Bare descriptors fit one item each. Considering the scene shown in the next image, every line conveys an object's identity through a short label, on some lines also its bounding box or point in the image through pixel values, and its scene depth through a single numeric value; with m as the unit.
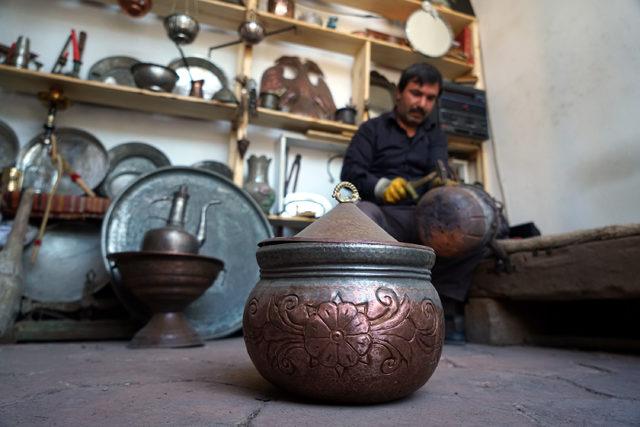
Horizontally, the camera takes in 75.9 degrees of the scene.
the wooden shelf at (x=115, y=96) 2.40
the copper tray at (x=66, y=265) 2.30
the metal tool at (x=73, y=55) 2.50
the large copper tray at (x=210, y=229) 2.18
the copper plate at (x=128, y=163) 2.62
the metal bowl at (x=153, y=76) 2.52
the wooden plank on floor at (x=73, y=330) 1.95
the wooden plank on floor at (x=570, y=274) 1.60
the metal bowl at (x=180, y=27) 2.39
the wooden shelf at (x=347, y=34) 2.90
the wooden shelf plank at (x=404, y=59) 3.30
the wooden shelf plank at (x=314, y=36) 2.99
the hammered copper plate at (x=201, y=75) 2.90
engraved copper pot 0.76
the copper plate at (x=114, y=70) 2.70
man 2.06
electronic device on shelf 3.26
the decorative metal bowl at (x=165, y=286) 1.77
